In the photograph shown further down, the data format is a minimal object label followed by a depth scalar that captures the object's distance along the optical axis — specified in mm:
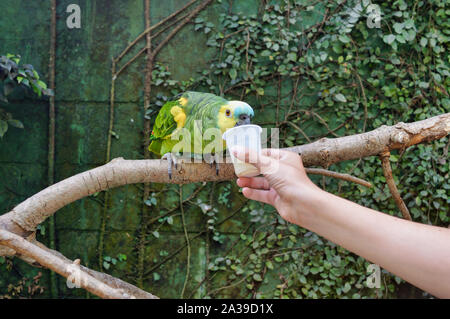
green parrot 1549
